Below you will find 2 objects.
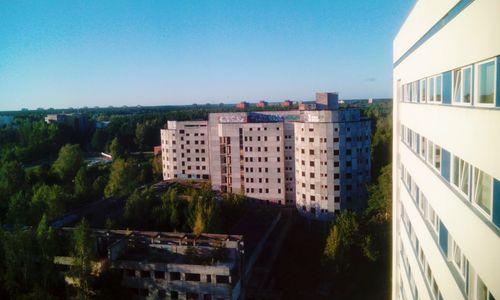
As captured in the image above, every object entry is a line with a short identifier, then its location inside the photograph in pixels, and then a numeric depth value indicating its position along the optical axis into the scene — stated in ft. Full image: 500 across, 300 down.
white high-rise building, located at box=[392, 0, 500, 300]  19.92
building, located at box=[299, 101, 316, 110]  272.25
